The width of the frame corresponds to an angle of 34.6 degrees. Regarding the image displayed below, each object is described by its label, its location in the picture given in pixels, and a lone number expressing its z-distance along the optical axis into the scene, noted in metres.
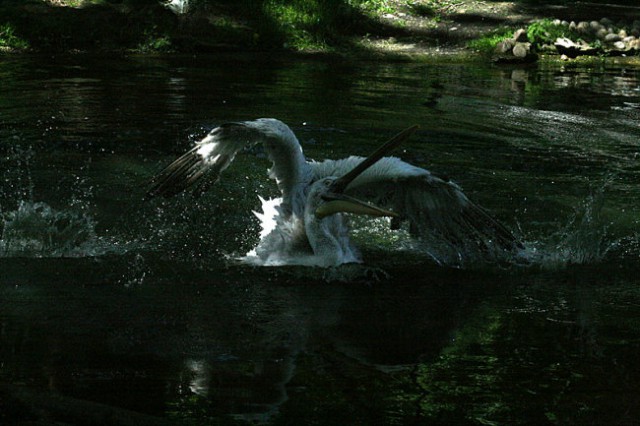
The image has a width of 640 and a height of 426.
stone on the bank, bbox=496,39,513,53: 17.38
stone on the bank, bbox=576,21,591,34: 18.20
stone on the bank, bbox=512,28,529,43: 17.59
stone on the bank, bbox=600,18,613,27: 18.50
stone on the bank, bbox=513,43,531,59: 17.14
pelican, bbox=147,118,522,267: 6.20
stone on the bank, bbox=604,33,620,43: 18.11
